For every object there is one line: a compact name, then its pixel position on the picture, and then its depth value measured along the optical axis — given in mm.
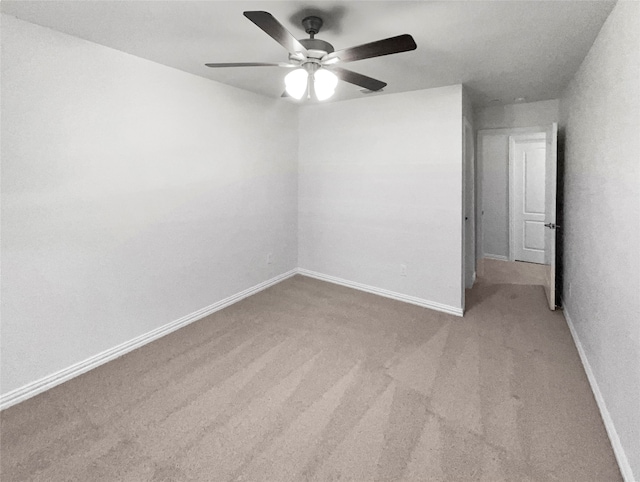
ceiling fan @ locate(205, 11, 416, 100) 1566
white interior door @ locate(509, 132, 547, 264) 5258
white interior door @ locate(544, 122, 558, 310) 3350
